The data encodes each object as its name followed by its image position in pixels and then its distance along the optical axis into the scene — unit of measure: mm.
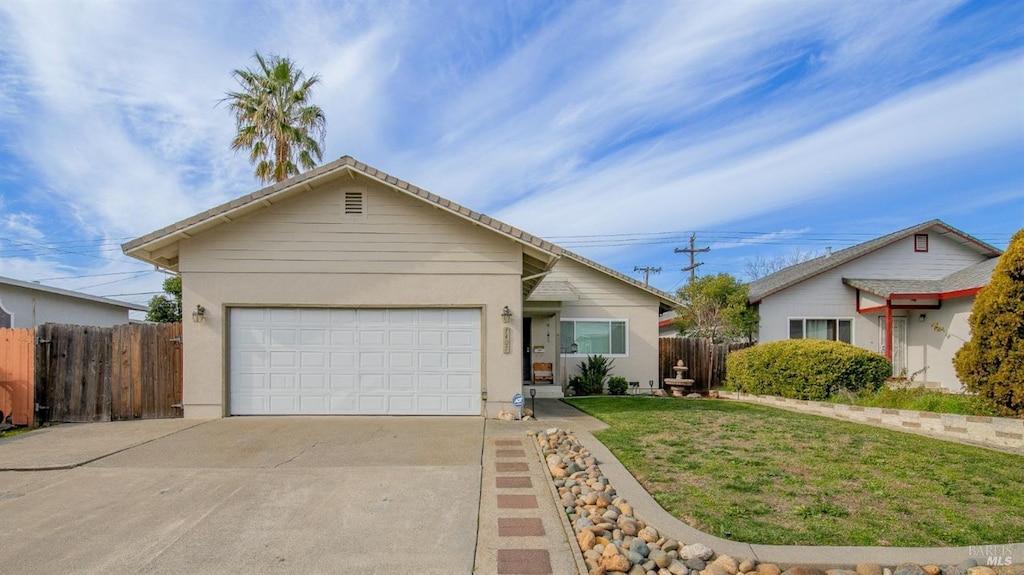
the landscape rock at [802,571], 3640
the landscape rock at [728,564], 3687
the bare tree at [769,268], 36344
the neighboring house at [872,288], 16391
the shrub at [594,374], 15205
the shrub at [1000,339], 8055
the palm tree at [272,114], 16359
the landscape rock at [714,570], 3637
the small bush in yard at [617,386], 15367
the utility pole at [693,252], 37597
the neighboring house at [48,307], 15273
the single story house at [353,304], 9789
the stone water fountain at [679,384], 15289
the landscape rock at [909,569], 3628
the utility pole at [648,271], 45969
